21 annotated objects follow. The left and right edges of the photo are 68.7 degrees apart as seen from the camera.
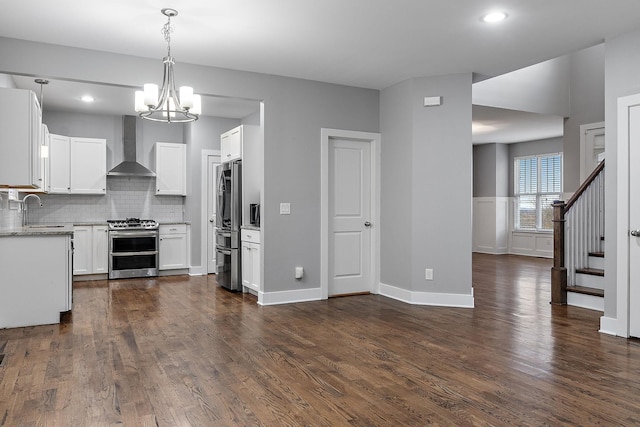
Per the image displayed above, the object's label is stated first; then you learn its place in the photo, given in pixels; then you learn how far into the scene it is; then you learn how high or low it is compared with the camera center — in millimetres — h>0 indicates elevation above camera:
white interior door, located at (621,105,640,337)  3834 -101
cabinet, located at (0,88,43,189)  4152 +649
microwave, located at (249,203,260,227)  5861 -61
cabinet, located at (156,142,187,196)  7543 +658
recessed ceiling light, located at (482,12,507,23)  3621 +1508
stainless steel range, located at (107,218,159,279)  7039 -608
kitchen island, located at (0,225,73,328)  4188 -619
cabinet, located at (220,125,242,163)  6003 +861
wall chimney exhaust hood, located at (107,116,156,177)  7453 +1067
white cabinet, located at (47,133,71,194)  6898 +671
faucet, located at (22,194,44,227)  6598 -51
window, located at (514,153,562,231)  10422 +463
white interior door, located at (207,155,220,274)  7594 -13
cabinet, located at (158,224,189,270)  7377 -597
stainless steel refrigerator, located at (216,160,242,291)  5996 -177
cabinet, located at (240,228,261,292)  5473 -598
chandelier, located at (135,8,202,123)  3586 +864
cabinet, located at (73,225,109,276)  6910 -604
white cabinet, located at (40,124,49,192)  5660 +628
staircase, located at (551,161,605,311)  5289 -360
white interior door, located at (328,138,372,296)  5715 -87
